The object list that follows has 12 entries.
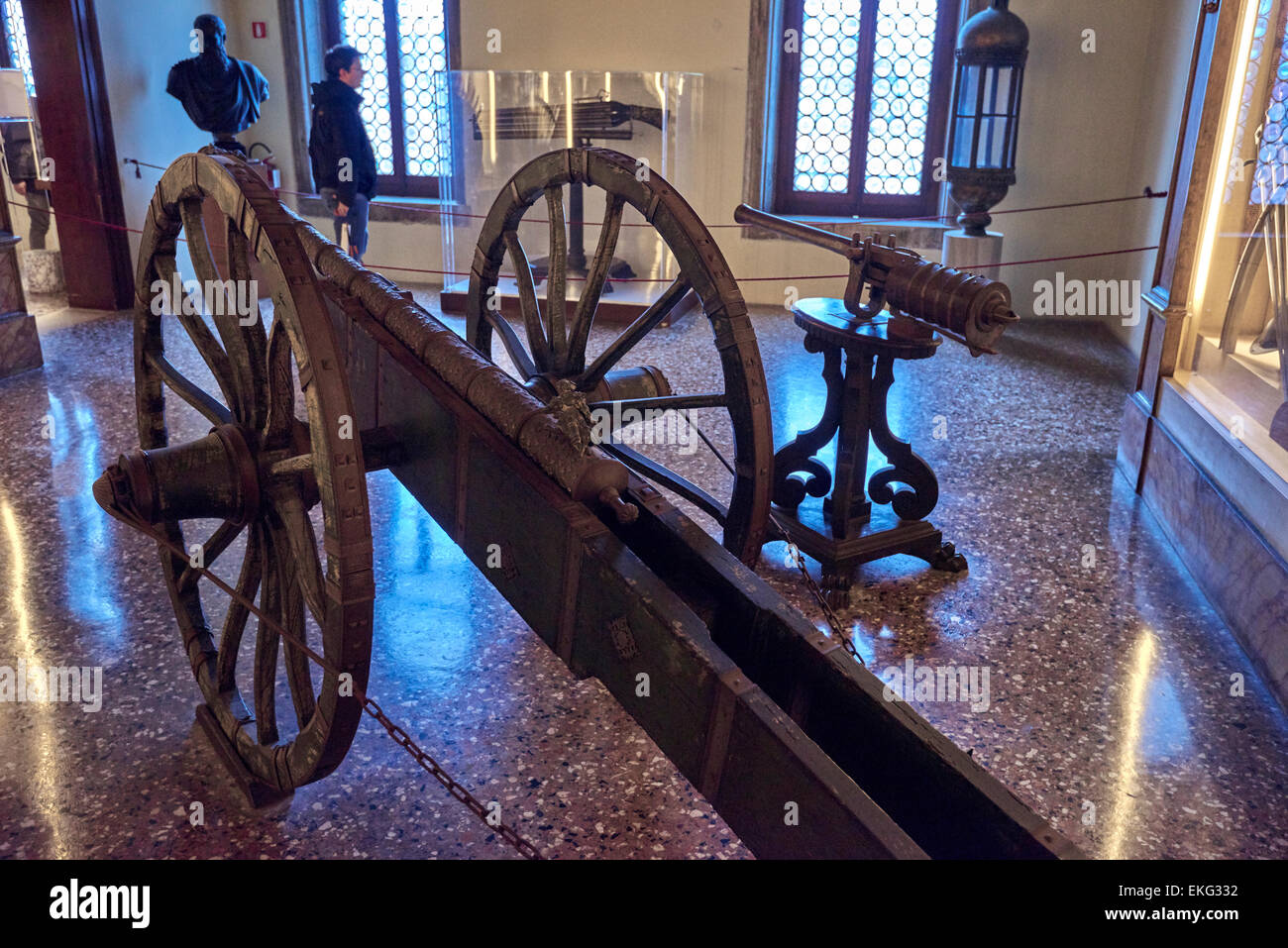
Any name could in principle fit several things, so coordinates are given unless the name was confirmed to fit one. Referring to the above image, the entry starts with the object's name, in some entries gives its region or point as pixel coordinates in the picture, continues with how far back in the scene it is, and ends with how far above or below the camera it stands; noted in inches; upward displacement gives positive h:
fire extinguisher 345.5 -20.5
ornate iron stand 134.6 -48.2
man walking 282.2 -11.2
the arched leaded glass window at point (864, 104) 315.0 +2.0
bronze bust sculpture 285.9 +4.6
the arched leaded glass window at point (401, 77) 354.6 +9.4
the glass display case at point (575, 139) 305.7 -8.8
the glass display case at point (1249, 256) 135.5 -18.6
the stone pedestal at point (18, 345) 231.8 -52.1
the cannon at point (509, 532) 63.9 -31.9
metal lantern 266.4 +0.4
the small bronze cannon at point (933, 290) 114.8 -19.3
